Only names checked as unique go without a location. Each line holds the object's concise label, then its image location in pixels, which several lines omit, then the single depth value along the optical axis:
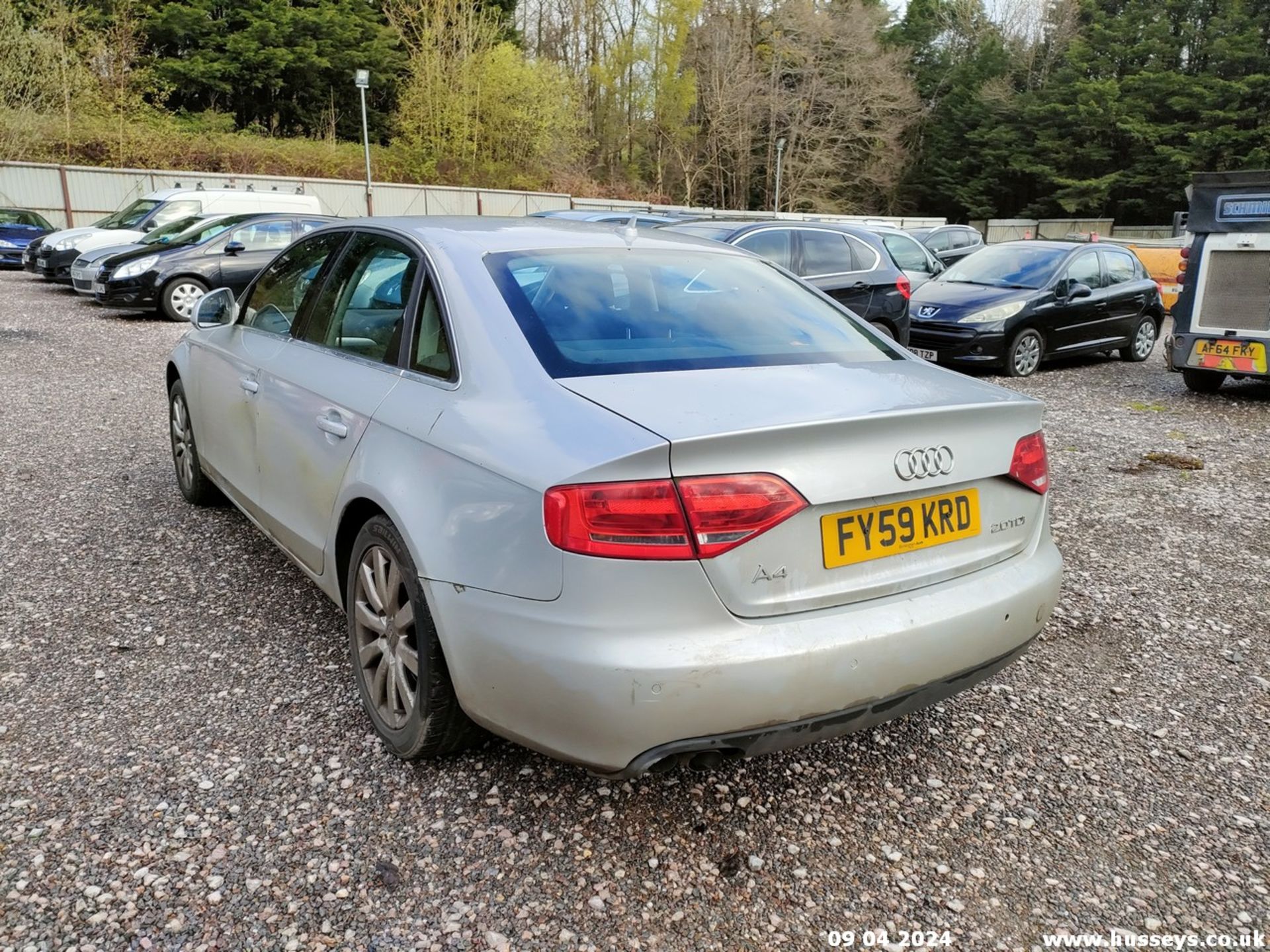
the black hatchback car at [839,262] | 9.57
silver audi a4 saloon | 2.06
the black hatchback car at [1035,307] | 10.13
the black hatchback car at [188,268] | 12.80
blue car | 20.70
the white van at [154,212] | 15.97
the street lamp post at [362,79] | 23.48
